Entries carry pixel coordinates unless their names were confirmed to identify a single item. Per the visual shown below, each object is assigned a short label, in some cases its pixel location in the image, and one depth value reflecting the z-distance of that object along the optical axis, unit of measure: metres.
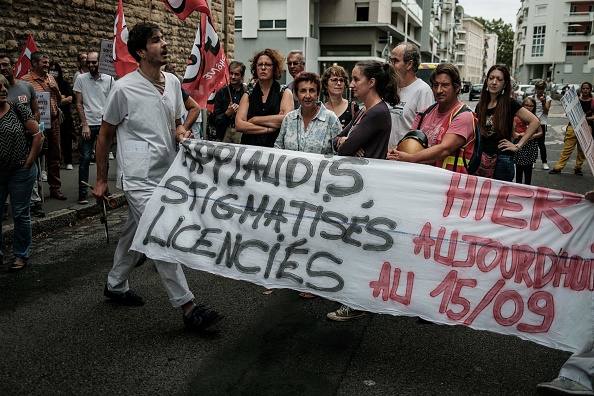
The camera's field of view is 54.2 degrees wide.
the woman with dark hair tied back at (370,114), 4.02
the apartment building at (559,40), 80.31
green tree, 134.25
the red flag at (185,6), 6.84
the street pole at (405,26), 51.59
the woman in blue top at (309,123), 4.82
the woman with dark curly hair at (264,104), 5.33
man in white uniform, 4.00
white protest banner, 3.36
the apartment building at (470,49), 136.88
